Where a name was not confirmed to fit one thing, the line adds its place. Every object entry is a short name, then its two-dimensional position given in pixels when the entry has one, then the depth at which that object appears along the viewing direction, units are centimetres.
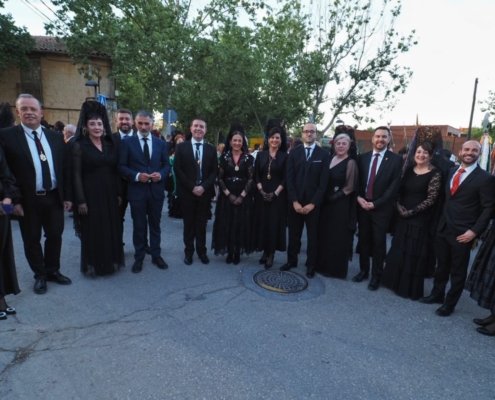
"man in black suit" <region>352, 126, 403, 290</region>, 429
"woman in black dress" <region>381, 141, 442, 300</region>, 405
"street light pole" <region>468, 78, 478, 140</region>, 2506
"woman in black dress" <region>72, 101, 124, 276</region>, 411
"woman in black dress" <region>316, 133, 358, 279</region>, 453
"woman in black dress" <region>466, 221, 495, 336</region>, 348
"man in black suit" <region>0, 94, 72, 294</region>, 362
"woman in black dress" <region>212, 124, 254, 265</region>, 491
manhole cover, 424
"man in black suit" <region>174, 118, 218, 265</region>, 493
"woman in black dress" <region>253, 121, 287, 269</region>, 483
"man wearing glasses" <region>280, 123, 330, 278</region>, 457
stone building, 2141
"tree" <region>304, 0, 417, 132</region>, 1822
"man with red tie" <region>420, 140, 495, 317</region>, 351
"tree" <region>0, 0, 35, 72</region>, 1862
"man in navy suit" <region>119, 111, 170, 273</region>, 450
